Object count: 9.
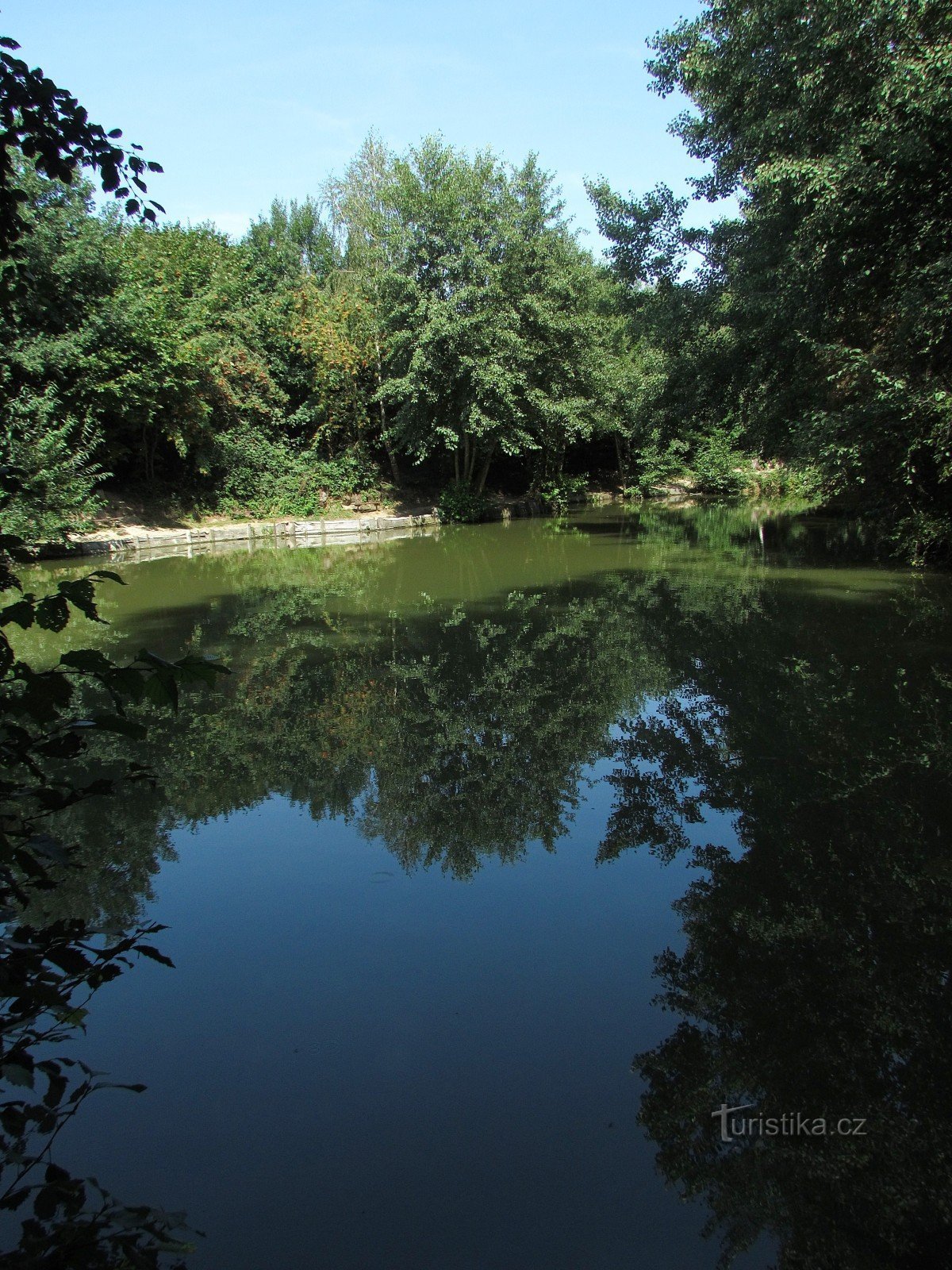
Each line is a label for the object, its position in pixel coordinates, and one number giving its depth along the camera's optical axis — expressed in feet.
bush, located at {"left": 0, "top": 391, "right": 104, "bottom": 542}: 44.19
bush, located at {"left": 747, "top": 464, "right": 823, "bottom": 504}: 83.10
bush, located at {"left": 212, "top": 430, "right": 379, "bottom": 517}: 78.95
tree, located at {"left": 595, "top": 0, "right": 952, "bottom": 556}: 34.09
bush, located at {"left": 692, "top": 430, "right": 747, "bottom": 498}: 98.58
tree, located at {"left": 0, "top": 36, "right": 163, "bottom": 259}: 6.73
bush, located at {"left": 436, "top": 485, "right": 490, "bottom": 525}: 80.38
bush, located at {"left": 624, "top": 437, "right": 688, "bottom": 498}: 98.43
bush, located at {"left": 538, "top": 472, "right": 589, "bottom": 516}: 90.63
